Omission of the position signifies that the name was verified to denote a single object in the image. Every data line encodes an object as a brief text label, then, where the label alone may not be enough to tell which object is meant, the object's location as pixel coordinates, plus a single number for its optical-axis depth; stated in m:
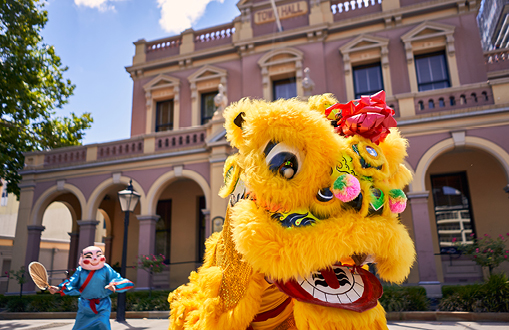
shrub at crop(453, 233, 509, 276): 8.62
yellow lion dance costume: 1.83
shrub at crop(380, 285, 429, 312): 8.24
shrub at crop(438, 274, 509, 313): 7.25
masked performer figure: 4.62
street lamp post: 8.60
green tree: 12.59
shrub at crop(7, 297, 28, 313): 11.63
